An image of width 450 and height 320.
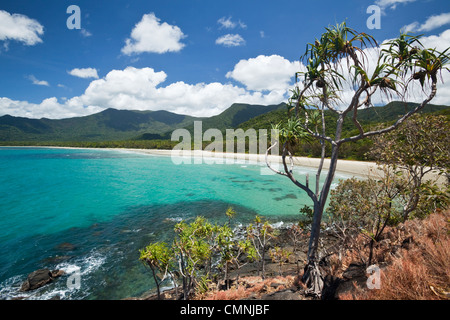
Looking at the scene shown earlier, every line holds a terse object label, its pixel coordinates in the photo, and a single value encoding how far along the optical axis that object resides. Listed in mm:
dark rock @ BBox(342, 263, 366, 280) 7254
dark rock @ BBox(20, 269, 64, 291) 10719
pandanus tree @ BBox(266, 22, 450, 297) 5168
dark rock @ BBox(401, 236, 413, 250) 7376
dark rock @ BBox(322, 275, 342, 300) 6732
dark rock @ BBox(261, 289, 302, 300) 6655
